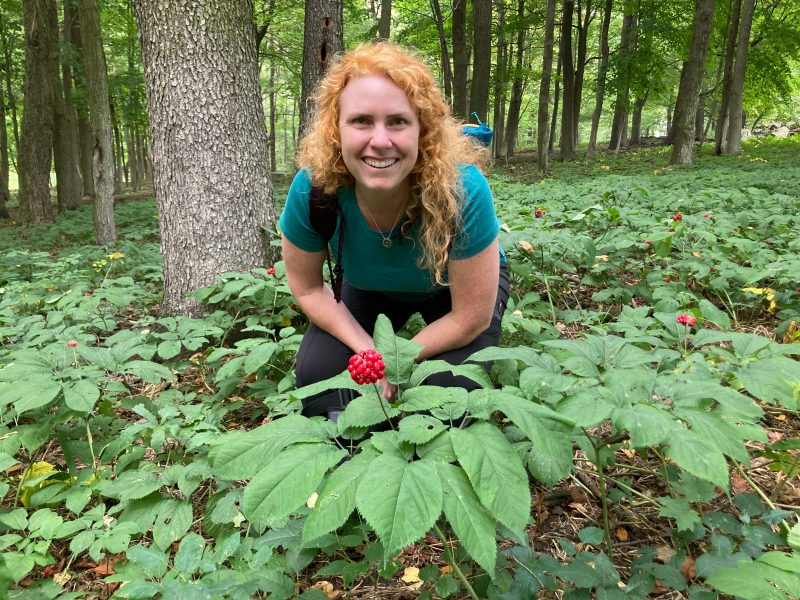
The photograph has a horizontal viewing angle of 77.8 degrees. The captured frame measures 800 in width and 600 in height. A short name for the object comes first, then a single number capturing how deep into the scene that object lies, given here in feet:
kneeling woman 6.23
